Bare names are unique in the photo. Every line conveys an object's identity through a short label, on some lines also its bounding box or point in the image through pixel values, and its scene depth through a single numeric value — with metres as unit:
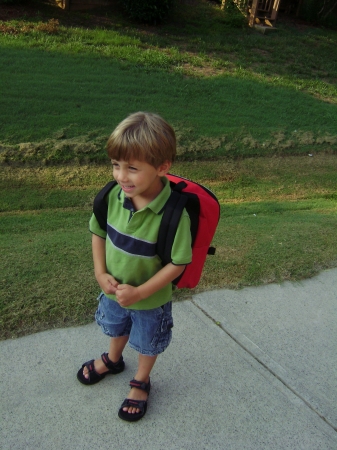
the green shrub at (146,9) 11.46
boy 1.90
